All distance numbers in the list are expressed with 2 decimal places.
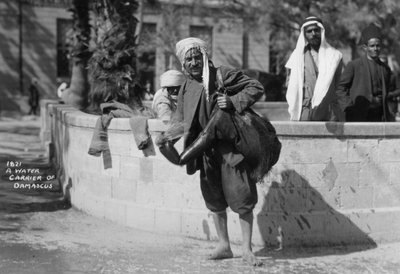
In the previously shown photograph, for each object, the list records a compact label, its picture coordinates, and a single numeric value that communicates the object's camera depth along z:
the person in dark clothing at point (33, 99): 24.62
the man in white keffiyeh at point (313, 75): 6.04
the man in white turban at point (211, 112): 4.89
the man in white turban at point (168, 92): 6.42
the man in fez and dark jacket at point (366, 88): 6.98
